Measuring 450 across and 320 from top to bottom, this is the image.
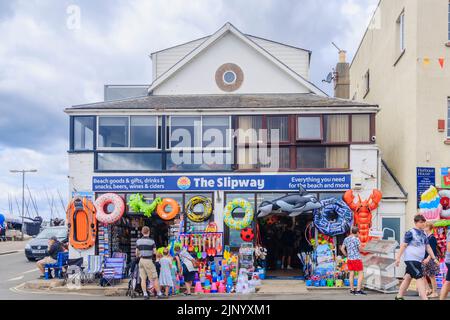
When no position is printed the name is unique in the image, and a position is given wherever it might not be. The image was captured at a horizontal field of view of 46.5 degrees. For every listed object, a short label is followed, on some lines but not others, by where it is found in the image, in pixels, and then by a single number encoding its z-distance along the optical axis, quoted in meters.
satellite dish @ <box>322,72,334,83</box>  27.64
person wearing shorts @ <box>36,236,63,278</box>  17.37
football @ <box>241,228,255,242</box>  16.72
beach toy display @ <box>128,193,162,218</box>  16.55
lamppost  48.56
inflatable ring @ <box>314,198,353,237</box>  16.16
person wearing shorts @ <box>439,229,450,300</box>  10.60
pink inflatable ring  16.33
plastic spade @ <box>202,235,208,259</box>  16.08
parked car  23.86
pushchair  14.19
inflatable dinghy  16.69
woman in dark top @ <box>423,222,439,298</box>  13.12
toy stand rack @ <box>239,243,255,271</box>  15.72
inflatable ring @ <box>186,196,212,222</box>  16.69
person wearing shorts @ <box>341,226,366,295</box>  13.87
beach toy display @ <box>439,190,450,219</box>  15.80
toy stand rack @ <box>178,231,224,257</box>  16.28
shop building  16.97
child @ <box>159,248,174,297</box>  14.03
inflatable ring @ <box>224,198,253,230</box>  16.19
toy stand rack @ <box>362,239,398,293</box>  14.12
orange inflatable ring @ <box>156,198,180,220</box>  16.48
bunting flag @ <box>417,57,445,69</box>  16.73
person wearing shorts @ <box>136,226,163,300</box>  13.72
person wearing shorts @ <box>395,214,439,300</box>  10.94
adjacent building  16.62
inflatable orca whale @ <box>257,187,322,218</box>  15.70
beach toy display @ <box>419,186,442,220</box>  15.53
